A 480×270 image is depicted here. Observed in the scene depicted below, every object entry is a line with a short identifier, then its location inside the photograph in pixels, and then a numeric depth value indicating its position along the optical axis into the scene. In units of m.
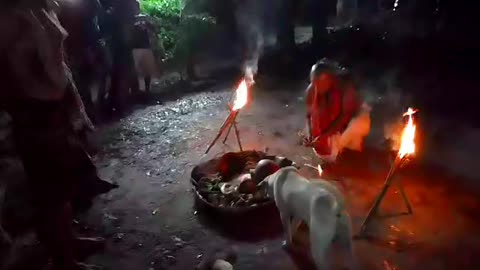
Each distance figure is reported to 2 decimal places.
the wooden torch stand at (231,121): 7.21
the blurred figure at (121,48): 10.22
